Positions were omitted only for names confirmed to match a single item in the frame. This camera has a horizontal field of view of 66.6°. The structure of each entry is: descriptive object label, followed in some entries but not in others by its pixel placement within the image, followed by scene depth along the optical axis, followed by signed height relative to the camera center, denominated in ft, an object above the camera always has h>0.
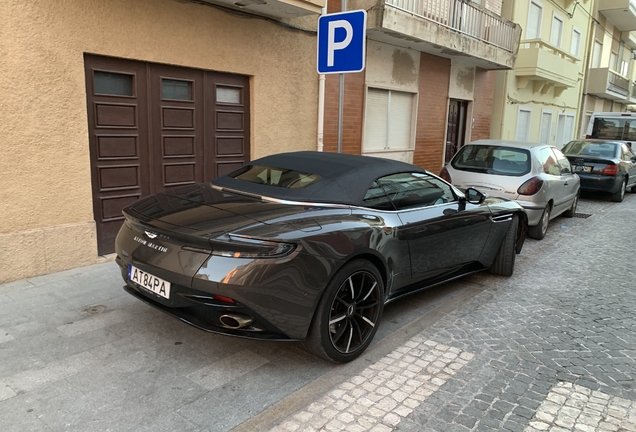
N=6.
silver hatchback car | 23.93 -2.18
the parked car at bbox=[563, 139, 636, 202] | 38.29 -2.40
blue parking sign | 16.97 +2.99
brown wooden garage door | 18.39 -0.34
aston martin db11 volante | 9.76 -2.71
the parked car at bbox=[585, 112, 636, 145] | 52.03 +0.85
